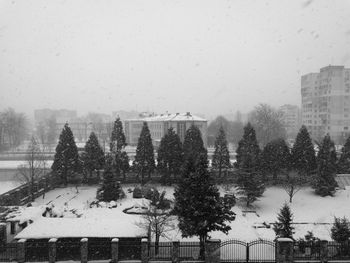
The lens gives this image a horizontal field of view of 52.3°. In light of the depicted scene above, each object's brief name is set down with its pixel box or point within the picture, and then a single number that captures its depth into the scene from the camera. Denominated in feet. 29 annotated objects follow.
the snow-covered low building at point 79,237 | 52.54
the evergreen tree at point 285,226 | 60.75
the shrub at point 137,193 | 98.43
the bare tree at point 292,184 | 96.07
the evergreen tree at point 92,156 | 115.24
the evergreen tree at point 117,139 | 125.08
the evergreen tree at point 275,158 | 111.55
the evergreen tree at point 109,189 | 95.76
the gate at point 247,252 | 51.31
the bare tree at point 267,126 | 202.15
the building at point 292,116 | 379.96
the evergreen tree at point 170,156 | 113.09
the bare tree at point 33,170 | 99.30
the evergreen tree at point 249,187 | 92.32
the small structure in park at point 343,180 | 107.49
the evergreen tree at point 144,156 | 114.83
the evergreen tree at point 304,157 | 110.83
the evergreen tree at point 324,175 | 98.68
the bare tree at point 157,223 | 57.31
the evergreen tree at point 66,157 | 112.68
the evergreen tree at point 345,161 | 117.39
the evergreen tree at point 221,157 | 116.31
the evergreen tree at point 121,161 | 116.40
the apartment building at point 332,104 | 239.71
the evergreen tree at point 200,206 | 53.83
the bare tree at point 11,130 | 232.73
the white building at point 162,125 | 206.49
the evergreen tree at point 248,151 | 96.07
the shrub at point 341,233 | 53.36
